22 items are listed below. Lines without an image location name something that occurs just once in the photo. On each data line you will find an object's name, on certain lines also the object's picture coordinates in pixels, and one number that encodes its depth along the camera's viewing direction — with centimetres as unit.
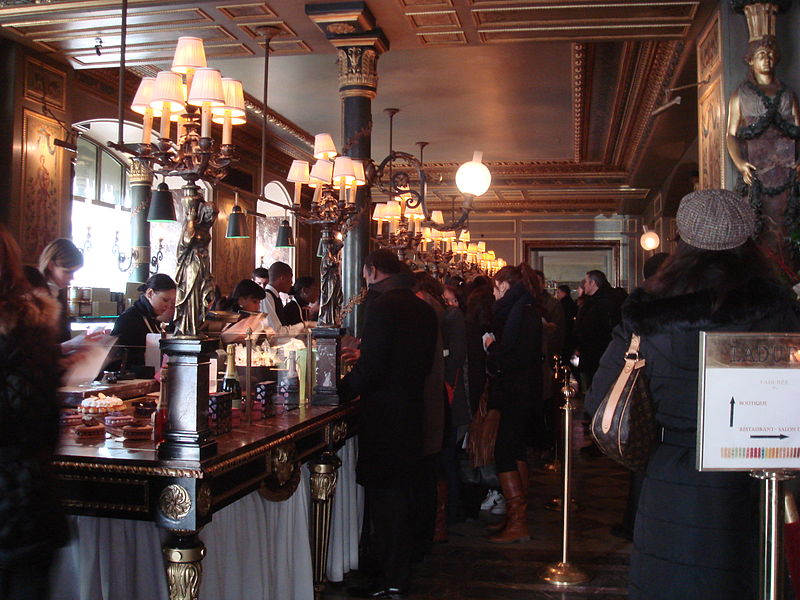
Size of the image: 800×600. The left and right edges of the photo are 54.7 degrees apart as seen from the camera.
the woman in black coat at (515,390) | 488
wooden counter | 234
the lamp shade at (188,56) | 308
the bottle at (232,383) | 310
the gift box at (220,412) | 283
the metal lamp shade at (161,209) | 627
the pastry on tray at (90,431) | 274
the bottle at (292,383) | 373
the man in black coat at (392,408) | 363
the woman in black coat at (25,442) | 172
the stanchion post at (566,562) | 418
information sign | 159
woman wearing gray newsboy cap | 199
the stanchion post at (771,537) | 160
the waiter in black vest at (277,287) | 657
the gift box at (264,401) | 328
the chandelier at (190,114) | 272
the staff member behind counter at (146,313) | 465
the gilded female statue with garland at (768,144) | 456
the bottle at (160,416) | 254
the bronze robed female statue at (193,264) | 250
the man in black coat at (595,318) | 771
